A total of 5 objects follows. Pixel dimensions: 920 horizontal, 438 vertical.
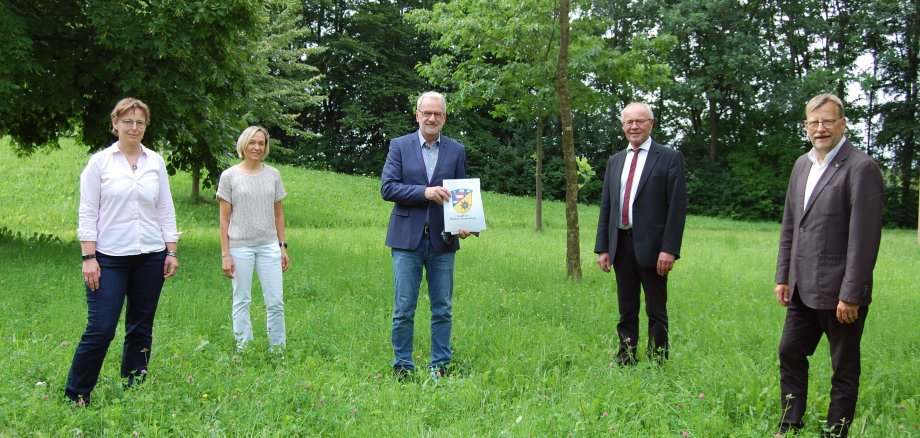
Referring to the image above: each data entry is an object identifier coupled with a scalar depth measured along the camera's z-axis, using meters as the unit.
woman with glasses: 3.92
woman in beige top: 5.14
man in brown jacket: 3.38
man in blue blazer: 4.77
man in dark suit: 4.72
